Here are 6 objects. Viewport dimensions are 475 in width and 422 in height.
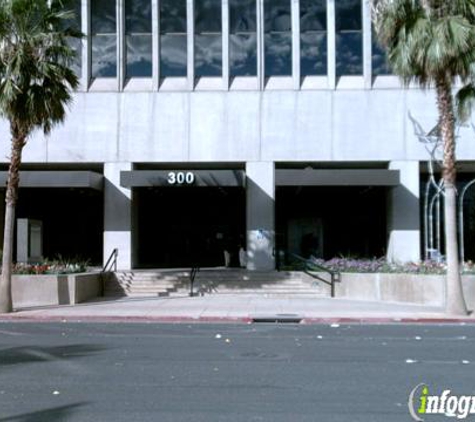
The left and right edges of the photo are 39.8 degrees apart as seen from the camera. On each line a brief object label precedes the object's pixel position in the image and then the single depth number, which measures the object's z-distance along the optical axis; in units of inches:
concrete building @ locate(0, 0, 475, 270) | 1030.4
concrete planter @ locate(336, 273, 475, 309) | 735.7
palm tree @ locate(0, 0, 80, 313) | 647.1
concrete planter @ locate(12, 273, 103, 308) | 756.6
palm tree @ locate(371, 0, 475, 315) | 613.9
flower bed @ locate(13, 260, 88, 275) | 779.4
